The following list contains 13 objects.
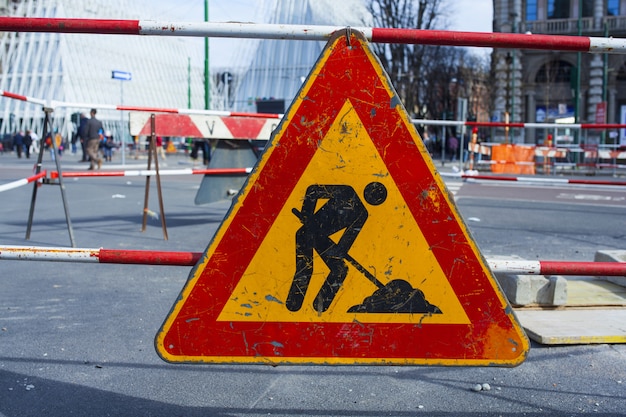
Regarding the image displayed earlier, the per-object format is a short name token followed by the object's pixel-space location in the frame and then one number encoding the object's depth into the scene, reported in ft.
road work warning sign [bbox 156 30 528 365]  7.96
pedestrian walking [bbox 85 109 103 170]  80.24
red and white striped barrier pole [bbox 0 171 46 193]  17.44
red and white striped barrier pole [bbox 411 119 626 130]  28.30
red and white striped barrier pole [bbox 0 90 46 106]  20.13
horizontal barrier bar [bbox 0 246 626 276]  8.54
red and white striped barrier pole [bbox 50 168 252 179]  25.16
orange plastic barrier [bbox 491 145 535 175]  61.16
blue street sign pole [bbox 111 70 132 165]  99.91
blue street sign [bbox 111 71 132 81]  99.91
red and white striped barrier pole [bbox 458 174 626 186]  28.14
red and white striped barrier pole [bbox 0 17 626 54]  8.53
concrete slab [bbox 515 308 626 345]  13.99
